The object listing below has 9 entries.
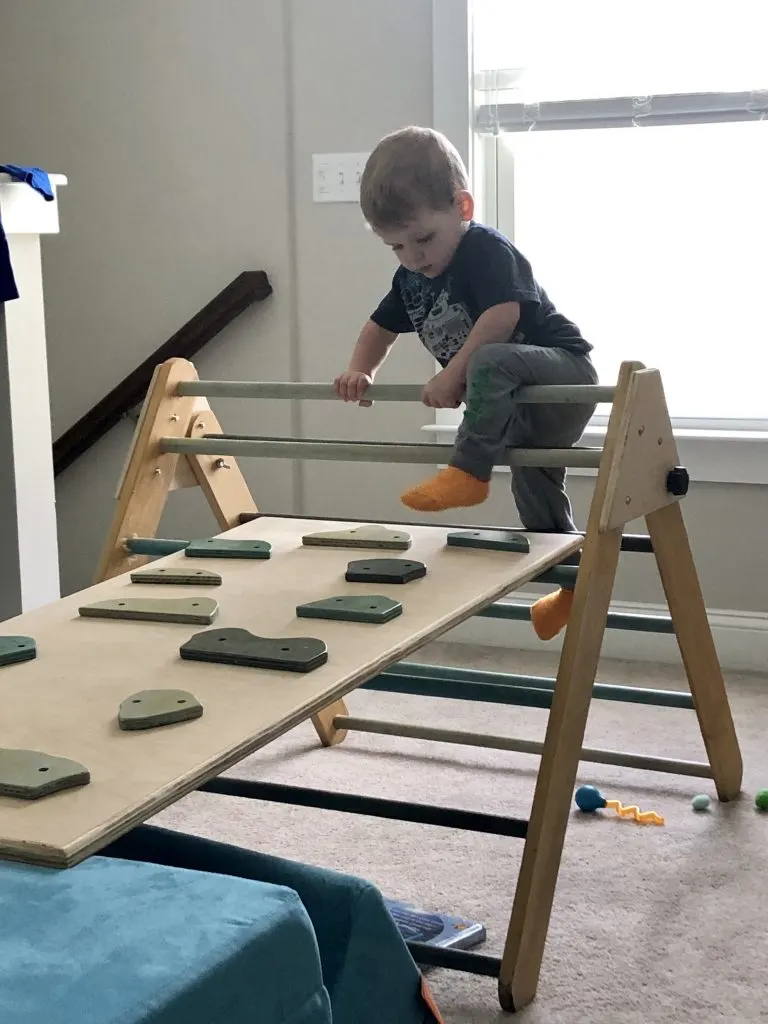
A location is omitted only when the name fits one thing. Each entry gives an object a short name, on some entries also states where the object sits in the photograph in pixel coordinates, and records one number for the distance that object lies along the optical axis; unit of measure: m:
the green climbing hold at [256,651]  1.14
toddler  1.67
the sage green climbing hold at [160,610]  1.33
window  2.54
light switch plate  2.77
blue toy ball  1.97
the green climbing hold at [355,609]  1.29
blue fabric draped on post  2.21
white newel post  2.32
